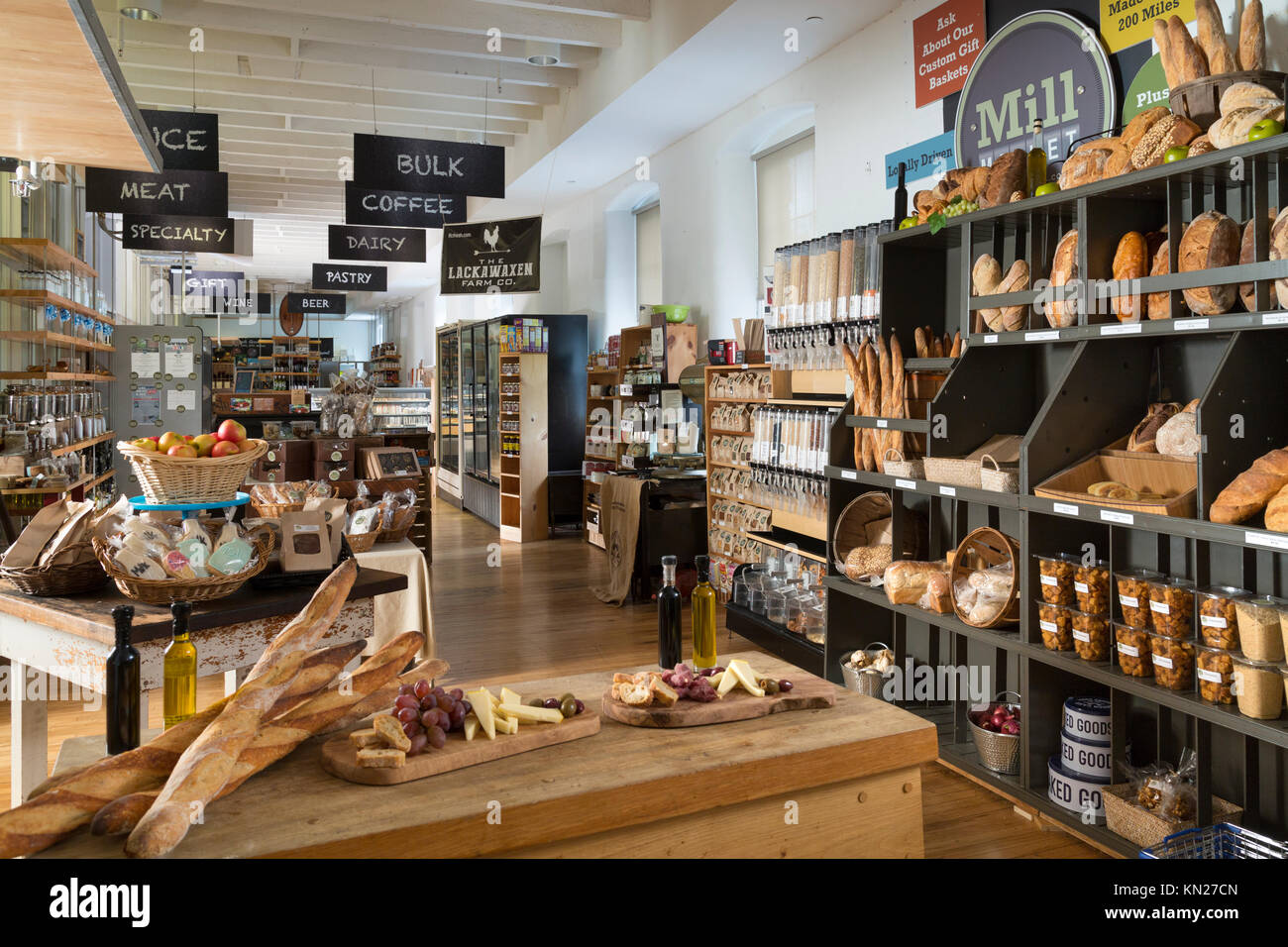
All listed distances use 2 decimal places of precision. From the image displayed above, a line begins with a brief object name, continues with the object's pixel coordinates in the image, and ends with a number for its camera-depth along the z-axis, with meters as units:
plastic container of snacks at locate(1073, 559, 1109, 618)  3.43
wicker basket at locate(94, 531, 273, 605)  2.91
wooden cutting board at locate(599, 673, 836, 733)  2.09
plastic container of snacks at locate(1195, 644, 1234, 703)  2.92
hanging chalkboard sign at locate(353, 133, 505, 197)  7.25
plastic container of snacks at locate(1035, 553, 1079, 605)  3.52
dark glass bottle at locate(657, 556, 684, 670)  2.48
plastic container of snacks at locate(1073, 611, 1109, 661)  3.42
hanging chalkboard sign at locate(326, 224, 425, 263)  10.44
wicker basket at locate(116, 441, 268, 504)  3.28
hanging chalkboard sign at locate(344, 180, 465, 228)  8.41
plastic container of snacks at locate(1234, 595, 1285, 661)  2.82
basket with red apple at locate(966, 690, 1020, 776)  3.85
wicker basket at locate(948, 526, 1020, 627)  3.83
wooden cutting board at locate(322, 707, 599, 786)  1.80
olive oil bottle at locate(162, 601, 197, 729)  2.03
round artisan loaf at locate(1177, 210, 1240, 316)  2.98
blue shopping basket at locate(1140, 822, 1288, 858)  2.82
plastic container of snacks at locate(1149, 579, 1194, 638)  3.09
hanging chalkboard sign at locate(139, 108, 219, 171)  7.23
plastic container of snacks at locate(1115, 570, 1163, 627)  3.20
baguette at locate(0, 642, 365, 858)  1.55
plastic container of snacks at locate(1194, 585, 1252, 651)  2.94
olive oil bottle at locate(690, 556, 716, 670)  2.55
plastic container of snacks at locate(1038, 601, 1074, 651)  3.54
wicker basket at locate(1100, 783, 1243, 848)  3.11
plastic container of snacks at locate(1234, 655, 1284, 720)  2.79
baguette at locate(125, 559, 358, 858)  1.53
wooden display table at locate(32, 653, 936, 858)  1.63
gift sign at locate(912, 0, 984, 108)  5.00
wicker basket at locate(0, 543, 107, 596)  3.02
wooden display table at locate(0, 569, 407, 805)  2.81
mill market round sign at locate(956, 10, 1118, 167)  4.14
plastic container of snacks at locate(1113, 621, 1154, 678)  3.21
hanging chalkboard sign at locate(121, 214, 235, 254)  8.48
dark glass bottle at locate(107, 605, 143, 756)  1.90
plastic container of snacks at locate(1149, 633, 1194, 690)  3.08
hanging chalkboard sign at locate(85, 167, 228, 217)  7.50
